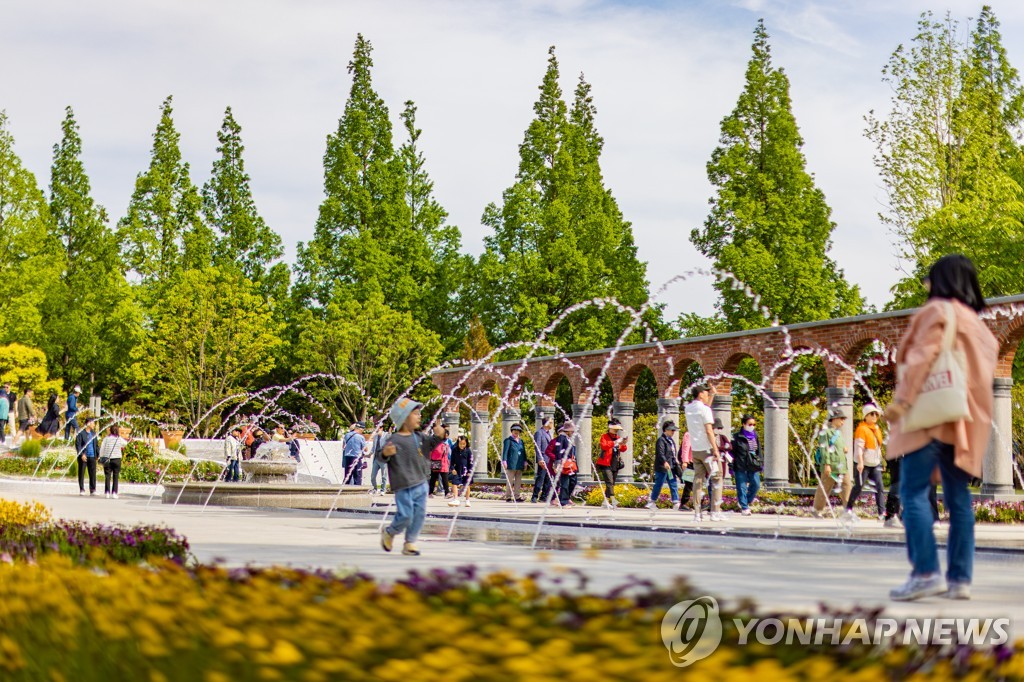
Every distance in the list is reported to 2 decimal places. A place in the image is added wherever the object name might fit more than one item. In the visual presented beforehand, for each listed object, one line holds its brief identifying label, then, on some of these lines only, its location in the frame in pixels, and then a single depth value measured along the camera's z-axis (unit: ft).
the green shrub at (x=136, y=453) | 110.52
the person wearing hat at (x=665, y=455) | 69.36
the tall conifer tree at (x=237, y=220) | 188.75
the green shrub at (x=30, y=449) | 109.09
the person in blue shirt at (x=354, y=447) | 94.32
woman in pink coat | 23.52
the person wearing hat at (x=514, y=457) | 86.17
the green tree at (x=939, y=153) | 129.70
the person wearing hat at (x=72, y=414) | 110.63
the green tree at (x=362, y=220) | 175.63
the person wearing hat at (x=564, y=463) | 73.36
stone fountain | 73.77
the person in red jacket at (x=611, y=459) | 74.33
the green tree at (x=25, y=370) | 160.97
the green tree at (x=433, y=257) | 180.86
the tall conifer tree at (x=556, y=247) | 161.58
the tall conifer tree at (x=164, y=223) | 186.29
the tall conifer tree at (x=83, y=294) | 184.75
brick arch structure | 71.31
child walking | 38.24
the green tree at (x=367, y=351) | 159.33
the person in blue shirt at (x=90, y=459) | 84.79
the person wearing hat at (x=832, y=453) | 57.47
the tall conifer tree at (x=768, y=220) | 144.25
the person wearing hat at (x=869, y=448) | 56.24
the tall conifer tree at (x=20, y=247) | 161.58
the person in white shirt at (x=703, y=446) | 58.70
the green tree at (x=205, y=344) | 168.76
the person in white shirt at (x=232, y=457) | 96.63
